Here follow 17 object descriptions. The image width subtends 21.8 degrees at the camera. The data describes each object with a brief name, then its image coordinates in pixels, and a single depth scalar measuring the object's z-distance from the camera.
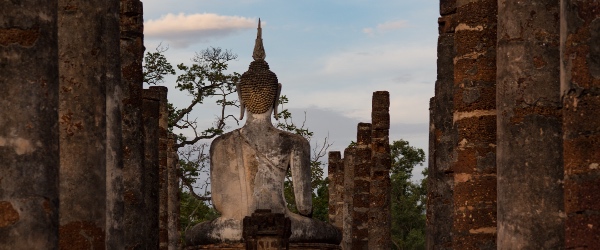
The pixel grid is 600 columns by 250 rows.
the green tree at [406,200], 62.78
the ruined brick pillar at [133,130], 17.22
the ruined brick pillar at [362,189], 31.70
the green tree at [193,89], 37.94
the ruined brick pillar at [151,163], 18.08
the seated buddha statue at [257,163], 21.55
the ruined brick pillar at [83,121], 12.64
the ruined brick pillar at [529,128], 13.14
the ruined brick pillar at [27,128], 9.38
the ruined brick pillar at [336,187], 37.59
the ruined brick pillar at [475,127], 15.17
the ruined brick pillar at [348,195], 33.50
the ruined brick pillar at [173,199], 31.11
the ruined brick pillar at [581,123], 9.70
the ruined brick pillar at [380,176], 29.38
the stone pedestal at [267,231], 19.14
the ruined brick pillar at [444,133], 19.72
